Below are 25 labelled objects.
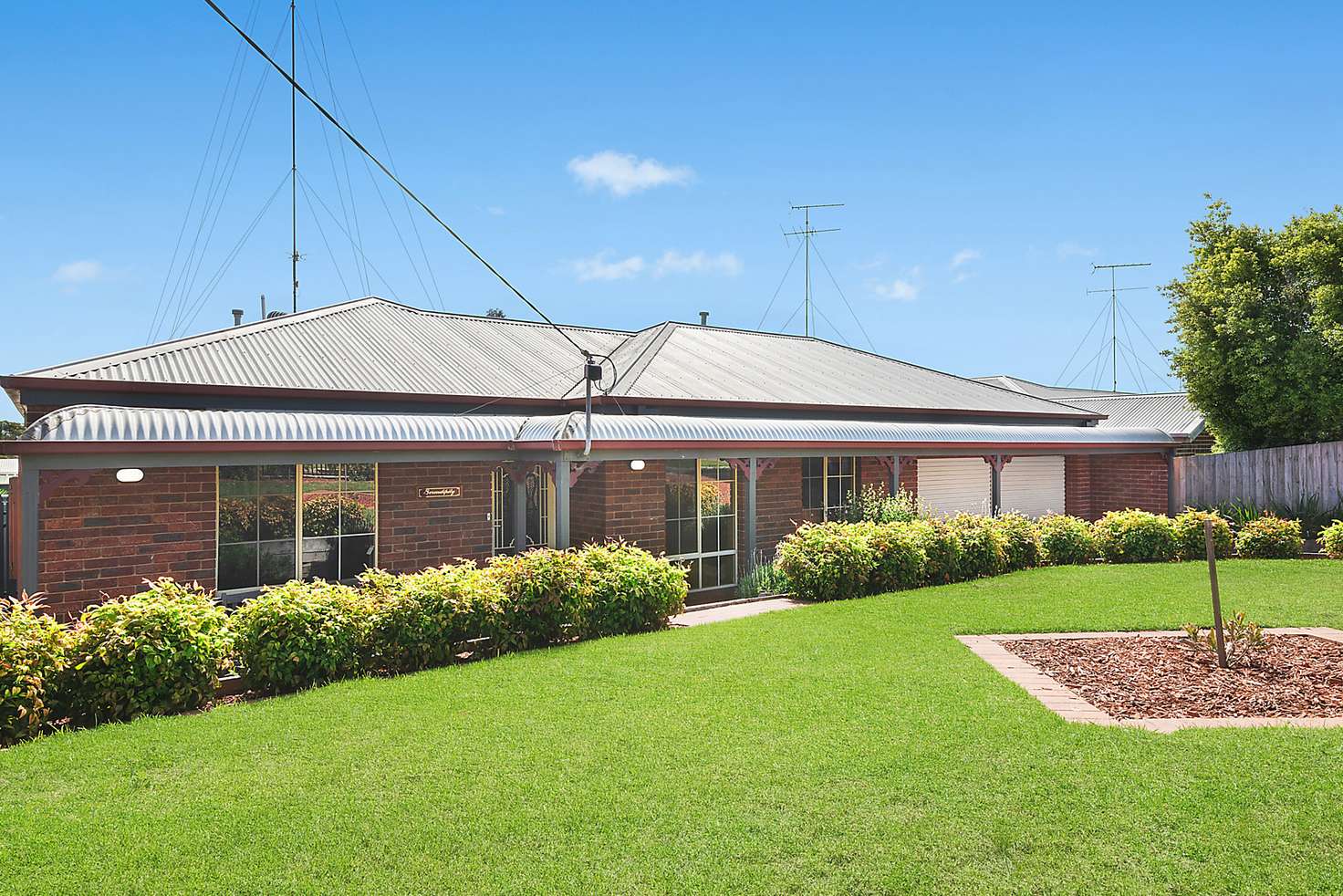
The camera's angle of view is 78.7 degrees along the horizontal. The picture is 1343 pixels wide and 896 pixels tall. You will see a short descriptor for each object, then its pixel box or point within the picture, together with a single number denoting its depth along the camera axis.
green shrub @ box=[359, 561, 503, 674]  7.48
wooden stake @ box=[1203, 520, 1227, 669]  7.22
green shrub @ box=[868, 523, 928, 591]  11.45
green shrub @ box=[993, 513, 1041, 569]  13.23
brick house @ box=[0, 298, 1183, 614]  9.09
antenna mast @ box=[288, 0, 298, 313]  13.45
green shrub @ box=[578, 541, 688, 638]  8.88
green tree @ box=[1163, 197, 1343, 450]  18.61
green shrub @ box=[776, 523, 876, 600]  10.95
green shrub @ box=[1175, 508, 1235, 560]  14.38
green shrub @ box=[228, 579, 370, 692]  6.82
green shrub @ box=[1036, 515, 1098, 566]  13.95
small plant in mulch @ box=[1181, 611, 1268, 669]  7.41
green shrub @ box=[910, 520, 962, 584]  12.05
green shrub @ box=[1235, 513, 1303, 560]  14.47
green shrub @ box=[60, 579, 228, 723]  6.07
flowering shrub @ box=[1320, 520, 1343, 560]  14.07
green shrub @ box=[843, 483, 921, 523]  13.66
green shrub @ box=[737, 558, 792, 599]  11.59
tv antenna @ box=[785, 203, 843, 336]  22.86
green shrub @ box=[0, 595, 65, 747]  5.65
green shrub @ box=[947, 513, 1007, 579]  12.53
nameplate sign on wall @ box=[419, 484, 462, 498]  11.63
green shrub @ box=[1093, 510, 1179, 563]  14.25
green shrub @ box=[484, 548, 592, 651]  8.30
